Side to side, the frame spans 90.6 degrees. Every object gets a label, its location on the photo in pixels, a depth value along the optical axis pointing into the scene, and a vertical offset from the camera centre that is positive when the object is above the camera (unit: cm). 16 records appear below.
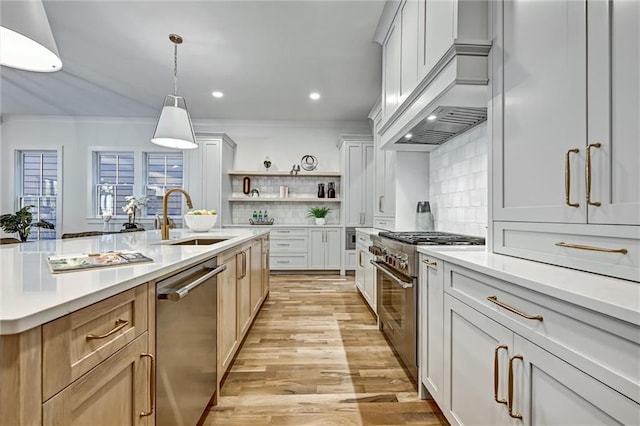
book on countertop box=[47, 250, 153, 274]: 97 -17
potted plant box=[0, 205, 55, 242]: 418 -15
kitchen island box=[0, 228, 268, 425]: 56 -29
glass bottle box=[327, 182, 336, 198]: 587 +40
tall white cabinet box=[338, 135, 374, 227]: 545 +57
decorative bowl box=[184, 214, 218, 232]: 281 -8
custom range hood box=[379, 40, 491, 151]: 158 +66
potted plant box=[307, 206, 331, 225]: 576 -2
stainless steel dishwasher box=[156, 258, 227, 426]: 109 -53
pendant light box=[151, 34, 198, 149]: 268 +72
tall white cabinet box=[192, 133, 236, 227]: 532 +73
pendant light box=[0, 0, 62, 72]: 111 +69
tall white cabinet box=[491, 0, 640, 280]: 89 +28
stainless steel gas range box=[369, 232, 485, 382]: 189 -47
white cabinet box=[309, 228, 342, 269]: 553 -61
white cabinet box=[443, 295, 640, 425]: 71 -49
